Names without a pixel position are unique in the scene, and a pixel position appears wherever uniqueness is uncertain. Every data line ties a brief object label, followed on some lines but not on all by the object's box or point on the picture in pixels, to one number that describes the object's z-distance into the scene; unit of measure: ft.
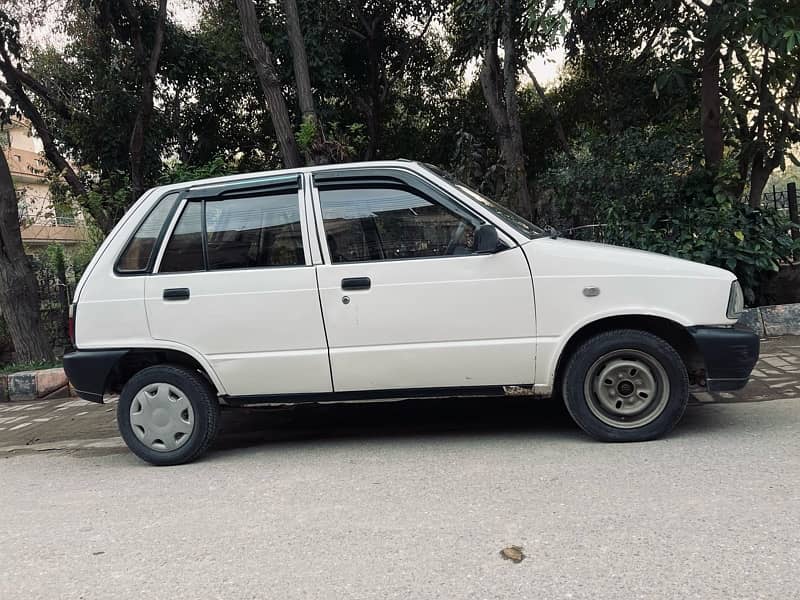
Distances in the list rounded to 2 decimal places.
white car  13.64
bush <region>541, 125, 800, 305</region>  24.91
